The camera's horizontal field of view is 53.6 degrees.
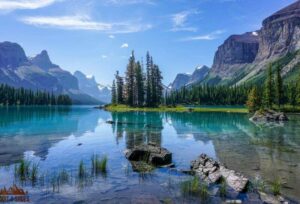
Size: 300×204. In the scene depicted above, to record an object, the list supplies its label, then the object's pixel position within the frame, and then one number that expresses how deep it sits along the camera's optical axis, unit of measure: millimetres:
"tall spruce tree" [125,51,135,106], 143625
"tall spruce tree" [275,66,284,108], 124000
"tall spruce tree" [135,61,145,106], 142000
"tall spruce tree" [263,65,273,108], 120500
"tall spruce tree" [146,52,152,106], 144312
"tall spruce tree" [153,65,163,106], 148750
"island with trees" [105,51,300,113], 124312
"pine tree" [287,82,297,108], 139500
